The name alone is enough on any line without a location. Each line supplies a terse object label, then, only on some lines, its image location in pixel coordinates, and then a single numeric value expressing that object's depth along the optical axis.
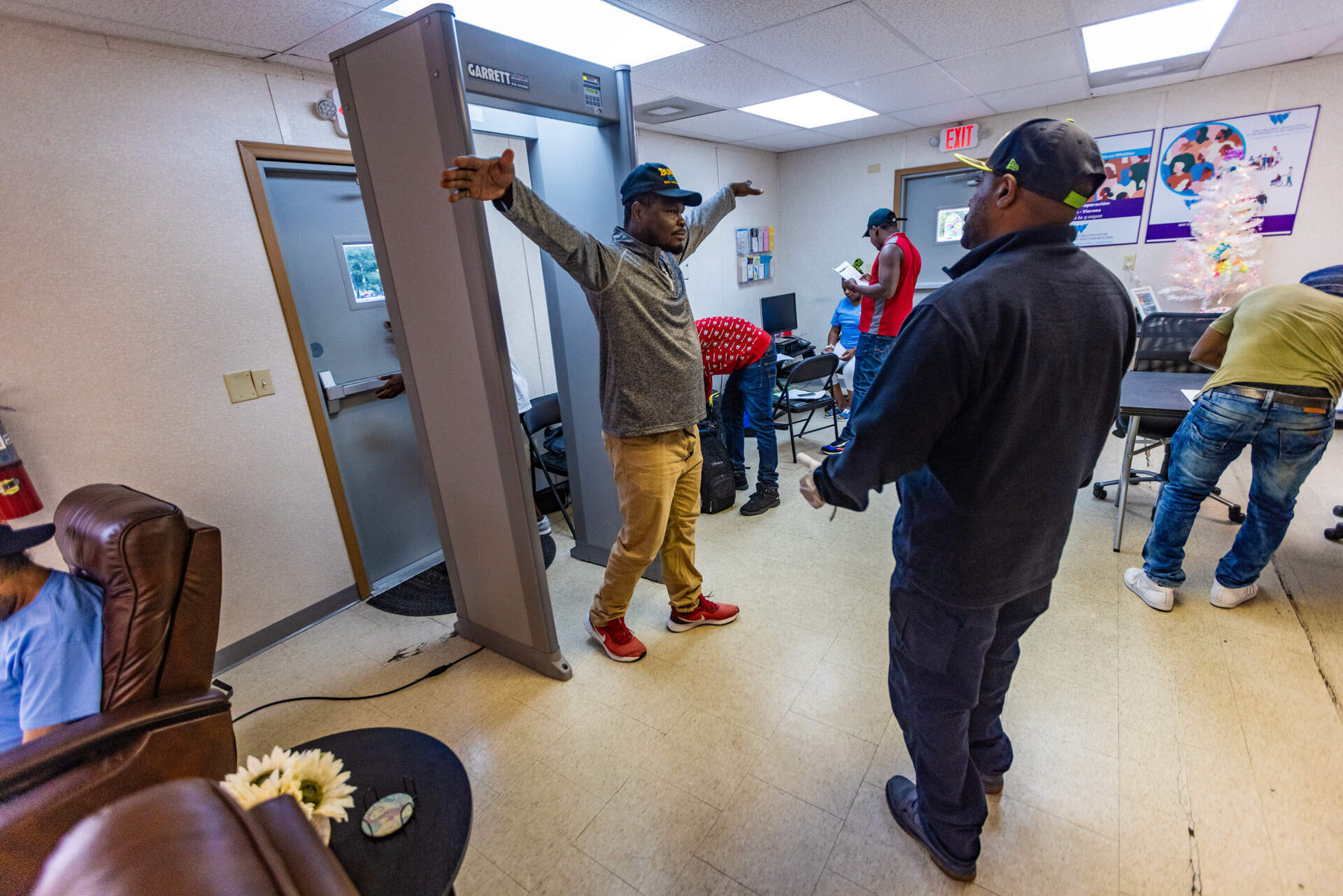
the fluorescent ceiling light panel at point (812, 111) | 3.91
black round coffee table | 1.05
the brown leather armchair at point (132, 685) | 1.19
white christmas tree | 4.20
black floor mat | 2.79
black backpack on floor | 3.53
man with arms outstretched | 1.80
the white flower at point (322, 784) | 0.97
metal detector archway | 1.70
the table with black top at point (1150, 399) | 2.52
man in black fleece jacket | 1.05
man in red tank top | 3.53
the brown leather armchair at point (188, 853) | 0.29
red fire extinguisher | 1.79
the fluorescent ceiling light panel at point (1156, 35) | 2.77
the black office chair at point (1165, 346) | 3.27
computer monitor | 5.88
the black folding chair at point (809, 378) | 4.01
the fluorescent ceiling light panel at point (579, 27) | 2.24
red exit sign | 4.97
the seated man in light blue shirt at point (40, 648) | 1.24
